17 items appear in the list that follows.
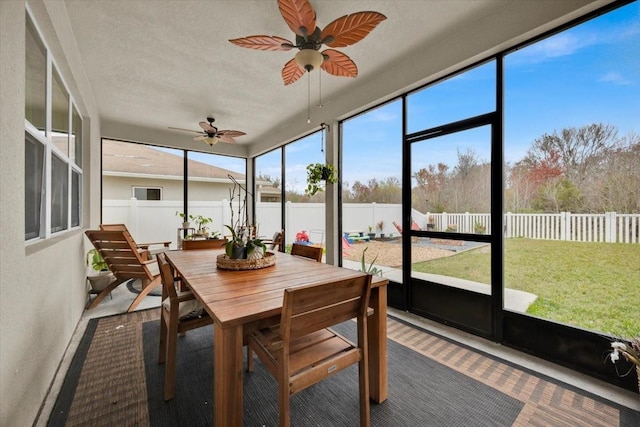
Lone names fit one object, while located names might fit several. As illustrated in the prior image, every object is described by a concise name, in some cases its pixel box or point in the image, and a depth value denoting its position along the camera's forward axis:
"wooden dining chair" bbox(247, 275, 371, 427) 1.12
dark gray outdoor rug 1.48
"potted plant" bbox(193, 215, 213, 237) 5.38
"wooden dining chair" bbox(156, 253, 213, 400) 1.62
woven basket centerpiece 1.86
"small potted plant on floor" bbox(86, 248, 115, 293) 3.42
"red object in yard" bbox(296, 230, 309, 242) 4.80
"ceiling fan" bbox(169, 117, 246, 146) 4.19
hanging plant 3.69
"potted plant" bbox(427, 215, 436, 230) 2.82
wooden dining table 1.09
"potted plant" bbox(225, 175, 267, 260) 1.95
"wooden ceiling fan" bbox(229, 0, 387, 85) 1.75
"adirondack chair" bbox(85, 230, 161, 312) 3.00
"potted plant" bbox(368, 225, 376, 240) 3.54
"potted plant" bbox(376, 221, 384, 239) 3.41
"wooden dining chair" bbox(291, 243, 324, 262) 2.31
